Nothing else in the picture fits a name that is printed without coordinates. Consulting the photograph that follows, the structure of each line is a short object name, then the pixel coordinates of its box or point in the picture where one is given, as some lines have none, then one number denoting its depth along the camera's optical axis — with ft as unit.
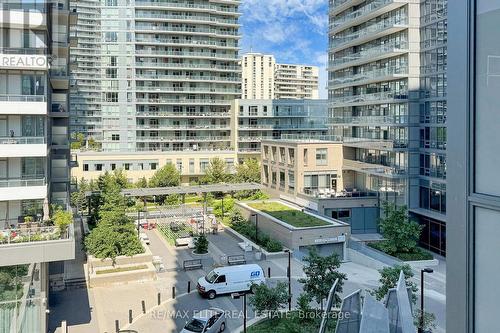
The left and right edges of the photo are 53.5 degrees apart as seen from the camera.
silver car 58.54
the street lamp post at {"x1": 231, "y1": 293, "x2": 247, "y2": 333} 55.00
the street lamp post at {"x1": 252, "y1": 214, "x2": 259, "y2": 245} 107.15
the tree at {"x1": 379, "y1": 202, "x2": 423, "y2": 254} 96.53
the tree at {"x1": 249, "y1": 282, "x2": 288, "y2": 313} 60.39
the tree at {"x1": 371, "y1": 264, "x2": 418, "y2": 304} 60.34
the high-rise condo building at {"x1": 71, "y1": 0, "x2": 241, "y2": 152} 199.93
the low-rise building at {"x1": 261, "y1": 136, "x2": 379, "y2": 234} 125.49
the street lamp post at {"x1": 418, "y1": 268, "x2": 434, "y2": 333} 55.67
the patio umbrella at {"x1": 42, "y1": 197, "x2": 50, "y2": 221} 64.97
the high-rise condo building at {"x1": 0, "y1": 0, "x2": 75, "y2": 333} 54.60
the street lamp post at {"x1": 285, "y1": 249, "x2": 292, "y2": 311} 62.36
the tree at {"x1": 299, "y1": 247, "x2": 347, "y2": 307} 61.87
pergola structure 131.85
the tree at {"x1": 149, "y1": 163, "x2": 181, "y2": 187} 172.96
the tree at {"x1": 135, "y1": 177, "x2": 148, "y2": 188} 176.18
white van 74.13
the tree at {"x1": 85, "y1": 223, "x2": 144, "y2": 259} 83.10
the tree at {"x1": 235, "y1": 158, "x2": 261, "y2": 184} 180.75
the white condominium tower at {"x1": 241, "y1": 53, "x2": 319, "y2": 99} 512.22
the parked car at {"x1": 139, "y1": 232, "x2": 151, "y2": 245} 108.71
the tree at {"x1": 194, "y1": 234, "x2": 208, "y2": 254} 99.50
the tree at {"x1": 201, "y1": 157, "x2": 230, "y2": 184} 180.34
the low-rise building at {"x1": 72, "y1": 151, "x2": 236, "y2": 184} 181.47
